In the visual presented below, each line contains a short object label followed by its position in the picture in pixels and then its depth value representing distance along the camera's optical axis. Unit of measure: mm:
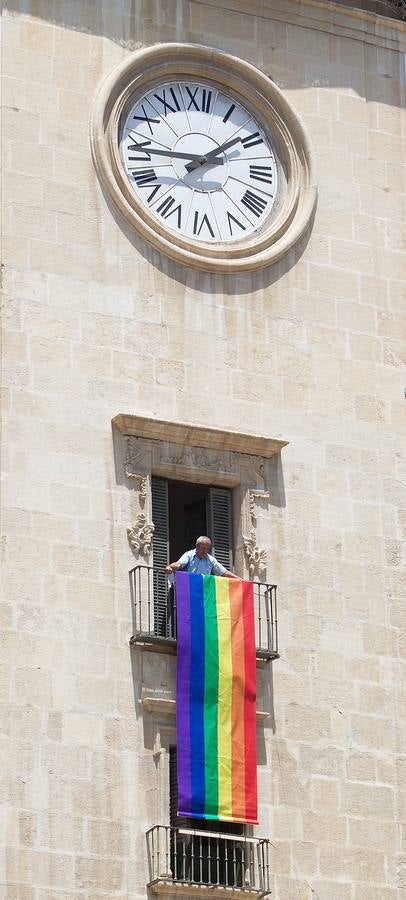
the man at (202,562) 29250
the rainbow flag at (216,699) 28391
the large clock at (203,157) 30812
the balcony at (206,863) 27922
